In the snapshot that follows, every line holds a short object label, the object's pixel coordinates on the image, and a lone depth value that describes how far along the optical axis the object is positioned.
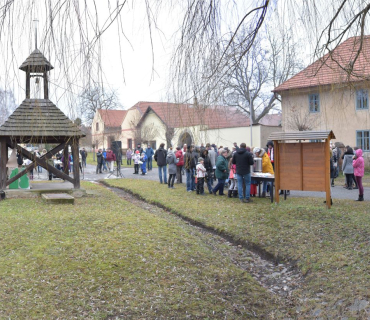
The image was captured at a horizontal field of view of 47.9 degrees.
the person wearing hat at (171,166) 18.20
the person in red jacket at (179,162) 18.94
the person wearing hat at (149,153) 28.37
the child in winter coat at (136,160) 27.52
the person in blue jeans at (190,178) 16.43
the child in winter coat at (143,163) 27.20
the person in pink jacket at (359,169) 13.61
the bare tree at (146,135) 38.06
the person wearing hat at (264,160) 14.22
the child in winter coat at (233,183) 14.90
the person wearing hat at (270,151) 15.63
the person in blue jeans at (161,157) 19.94
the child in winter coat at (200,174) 15.45
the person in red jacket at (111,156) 27.91
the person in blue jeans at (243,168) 13.20
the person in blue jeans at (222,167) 14.86
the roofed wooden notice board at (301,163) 11.41
